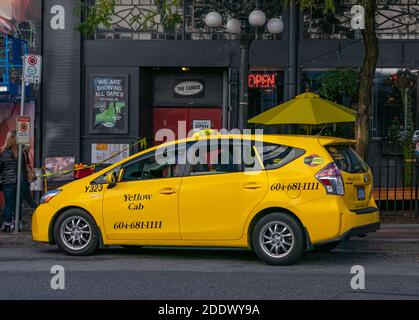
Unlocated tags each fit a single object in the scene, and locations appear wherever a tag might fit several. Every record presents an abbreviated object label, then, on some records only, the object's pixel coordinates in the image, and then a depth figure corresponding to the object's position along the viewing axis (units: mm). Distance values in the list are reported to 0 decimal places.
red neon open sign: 16438
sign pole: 12461
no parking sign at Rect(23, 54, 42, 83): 12266
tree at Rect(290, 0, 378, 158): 12789
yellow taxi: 9078
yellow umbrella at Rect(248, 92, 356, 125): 13719
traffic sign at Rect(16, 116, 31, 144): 12328
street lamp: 12627
